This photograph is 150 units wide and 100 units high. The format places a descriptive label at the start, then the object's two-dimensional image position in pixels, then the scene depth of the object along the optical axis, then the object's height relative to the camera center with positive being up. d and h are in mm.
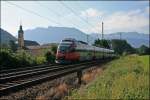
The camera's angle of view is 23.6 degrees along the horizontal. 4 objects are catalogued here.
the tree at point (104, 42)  111419 +3210
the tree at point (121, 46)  188000 +3328
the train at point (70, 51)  38031 +106
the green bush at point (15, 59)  33094 -766
